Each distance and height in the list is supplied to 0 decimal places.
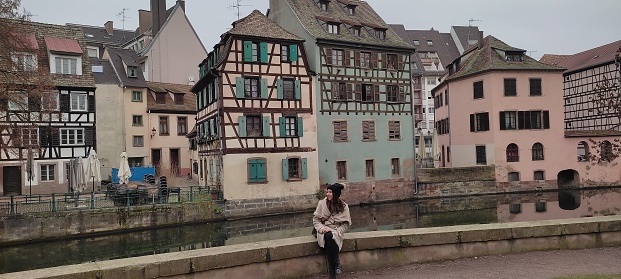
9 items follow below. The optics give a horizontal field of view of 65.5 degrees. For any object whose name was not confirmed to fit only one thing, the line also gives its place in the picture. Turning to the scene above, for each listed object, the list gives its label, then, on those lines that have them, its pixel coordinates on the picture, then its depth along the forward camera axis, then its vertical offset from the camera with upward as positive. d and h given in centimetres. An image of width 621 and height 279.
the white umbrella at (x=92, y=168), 2406 -13
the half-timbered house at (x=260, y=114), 2503 +249
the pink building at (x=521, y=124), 3328 +191
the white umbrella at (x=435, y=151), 3318 +24
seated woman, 623 -90
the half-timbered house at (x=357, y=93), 2842 +390
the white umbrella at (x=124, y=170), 2416 -28
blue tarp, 3206 -54
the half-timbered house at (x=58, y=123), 2881 +275
